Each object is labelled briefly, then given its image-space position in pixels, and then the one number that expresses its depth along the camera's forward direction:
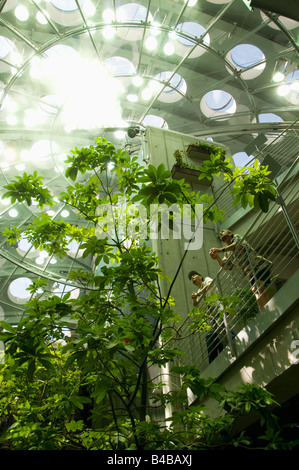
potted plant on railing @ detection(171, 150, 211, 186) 9.37
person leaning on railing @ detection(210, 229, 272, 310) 4.51
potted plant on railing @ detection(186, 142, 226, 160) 10.54
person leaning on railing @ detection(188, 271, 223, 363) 5.69
